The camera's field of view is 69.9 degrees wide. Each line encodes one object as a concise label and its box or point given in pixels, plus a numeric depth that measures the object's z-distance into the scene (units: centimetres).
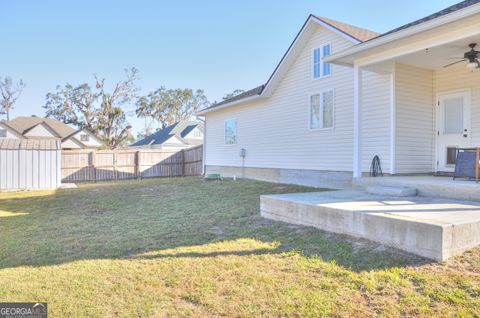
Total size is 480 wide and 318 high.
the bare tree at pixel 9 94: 3891
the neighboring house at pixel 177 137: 3219
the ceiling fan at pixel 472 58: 656
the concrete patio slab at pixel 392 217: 371
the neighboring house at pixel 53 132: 3428
